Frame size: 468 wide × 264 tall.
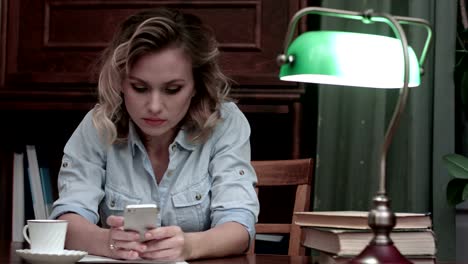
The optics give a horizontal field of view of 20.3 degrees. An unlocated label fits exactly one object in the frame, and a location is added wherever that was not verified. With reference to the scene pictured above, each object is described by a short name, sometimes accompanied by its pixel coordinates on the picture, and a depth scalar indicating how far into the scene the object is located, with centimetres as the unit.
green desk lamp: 218
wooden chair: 333
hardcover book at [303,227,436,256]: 242
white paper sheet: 264
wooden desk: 271
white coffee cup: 257
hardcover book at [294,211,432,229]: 243
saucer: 251
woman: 308
